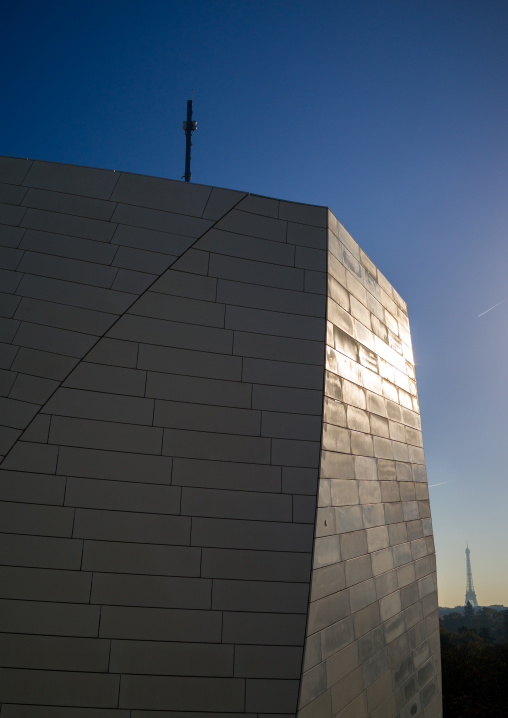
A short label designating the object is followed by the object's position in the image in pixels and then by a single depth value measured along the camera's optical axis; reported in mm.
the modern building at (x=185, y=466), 5070
